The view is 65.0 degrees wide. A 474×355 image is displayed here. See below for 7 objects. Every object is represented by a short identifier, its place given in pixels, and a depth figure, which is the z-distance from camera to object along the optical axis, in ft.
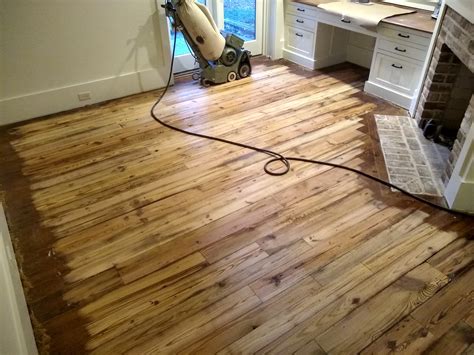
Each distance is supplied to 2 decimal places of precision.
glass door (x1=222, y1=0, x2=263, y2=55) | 14.20
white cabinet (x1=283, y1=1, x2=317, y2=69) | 13.66
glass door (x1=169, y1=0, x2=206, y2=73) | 13.55
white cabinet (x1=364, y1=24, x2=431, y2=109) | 10.61
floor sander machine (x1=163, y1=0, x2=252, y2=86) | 11.37
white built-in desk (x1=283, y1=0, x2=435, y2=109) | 10.77
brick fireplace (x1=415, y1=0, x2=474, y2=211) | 8.35
